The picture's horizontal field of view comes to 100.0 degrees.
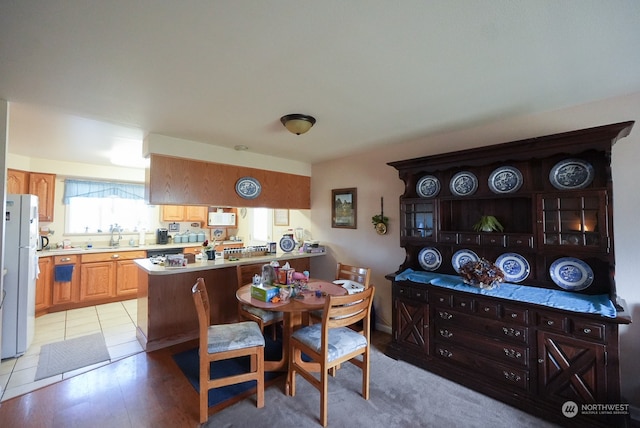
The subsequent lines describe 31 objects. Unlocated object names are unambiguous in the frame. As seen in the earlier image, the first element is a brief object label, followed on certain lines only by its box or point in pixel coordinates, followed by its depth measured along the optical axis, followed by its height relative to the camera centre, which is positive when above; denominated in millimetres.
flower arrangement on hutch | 2246 -459
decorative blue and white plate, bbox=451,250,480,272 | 2658 -375
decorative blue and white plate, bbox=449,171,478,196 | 2590 +361
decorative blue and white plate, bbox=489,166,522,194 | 2379 +366
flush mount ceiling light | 2355 +868
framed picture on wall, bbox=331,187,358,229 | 3748 +177
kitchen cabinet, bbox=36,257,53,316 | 3891 -951
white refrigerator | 2713 -580
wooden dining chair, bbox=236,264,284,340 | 2584 -919
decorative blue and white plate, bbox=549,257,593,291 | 2111 -431
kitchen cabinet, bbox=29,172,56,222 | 4043 +455
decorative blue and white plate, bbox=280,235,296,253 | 4023 -358
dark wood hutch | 1818 -467
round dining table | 2127 -681
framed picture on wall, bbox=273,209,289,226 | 4914 +50
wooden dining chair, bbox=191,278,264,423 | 1879 -949
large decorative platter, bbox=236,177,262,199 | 3623 +451
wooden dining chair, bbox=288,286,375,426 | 1882 -944
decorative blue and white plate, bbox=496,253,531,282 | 2391 -419
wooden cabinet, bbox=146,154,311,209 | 3004 +461
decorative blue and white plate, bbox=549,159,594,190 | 2055 +363
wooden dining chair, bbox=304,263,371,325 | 2926 -626
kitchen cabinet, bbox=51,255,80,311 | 4016 -1042
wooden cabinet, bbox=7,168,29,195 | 3791 +557
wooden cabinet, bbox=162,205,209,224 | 5340 +131
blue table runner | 1803 -580
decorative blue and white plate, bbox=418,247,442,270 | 2867 -412
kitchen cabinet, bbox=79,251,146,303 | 4266 -923
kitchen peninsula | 2898 -883
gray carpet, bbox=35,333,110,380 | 2512 -1387
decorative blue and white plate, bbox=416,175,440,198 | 2816 +361
